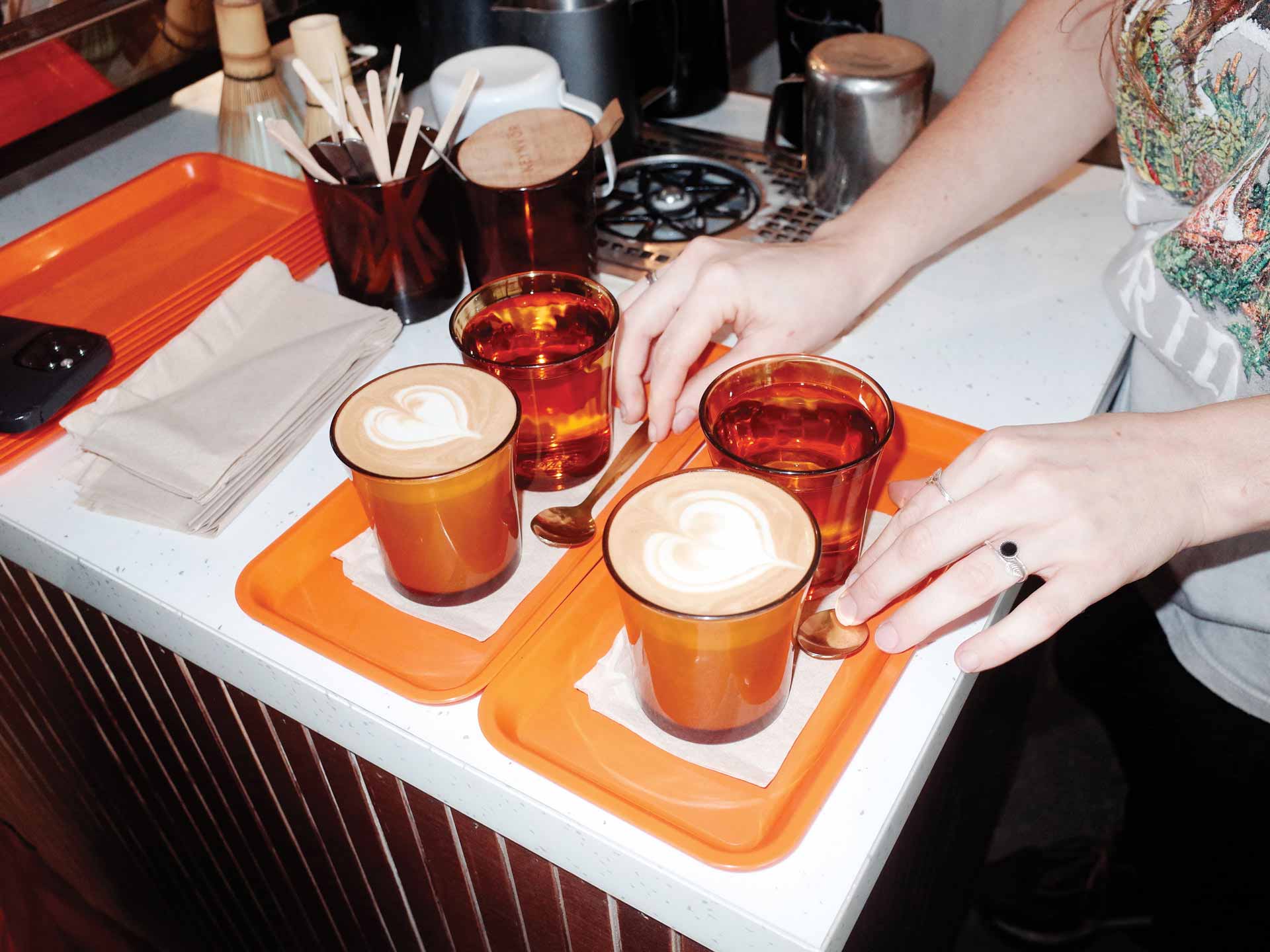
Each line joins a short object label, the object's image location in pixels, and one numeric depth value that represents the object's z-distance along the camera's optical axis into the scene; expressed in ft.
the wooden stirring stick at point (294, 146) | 3.11
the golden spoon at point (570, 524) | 2.78
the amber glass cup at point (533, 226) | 3.32
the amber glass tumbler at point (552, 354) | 2.77
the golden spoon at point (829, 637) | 2.48
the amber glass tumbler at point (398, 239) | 3.30
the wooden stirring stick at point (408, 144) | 3.30
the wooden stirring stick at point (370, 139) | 3.24
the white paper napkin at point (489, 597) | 2.62
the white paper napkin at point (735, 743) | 2.27
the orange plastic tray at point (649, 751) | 2.14
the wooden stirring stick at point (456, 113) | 3.41
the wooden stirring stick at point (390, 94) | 3.48
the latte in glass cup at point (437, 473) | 2.38
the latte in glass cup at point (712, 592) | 2.06
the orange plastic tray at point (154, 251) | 3.45
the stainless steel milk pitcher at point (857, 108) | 3.91
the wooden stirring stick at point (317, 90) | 3.25
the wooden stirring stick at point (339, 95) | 3.42
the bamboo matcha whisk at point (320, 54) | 3.65
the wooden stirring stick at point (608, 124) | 3.53
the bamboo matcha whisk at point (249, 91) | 3.98
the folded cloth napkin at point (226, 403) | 2.95
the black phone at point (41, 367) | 3.02
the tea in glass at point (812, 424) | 2.52
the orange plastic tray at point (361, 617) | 2.50
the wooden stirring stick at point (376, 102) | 3.15
